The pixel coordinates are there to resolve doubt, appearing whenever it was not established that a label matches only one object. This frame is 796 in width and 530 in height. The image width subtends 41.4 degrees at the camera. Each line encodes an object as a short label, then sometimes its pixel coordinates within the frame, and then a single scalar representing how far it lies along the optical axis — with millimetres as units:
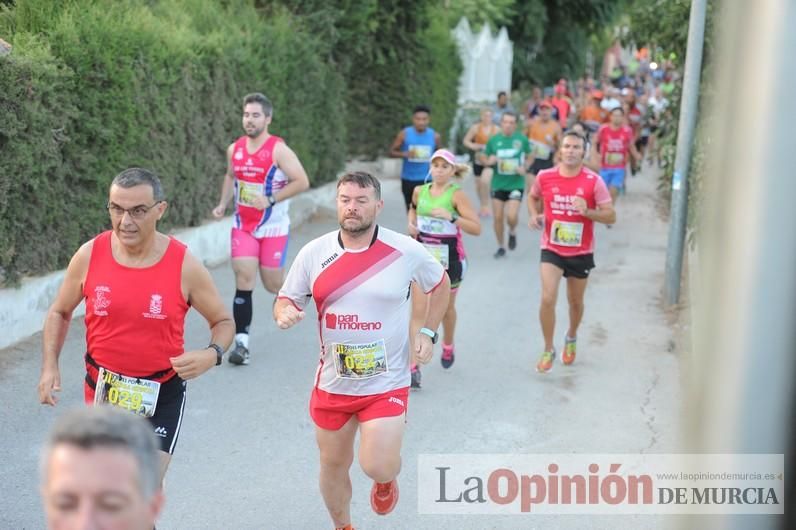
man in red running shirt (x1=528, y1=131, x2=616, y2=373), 8719
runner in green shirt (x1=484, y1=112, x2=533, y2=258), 14906
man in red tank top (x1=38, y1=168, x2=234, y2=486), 4590
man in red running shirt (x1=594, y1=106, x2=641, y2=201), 18406
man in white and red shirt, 5086
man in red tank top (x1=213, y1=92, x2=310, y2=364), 8844
